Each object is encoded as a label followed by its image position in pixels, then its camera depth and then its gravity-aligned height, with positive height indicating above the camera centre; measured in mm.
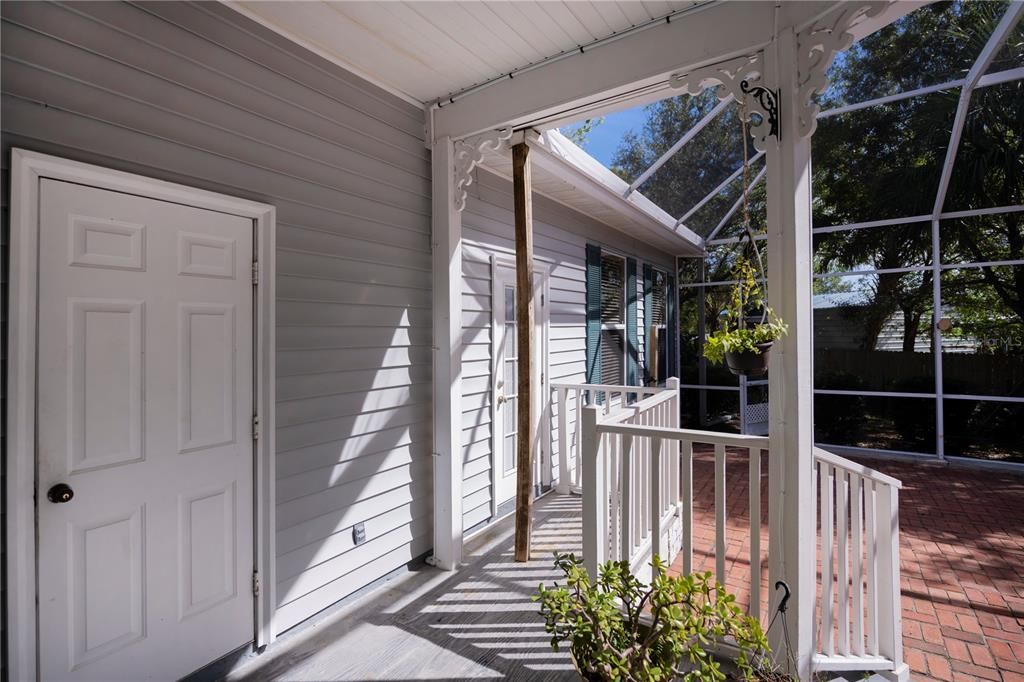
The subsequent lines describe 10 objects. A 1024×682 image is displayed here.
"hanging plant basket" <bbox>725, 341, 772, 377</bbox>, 2221 -69
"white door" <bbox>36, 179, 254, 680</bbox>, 1748 -344
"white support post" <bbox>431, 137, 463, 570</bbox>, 3240 -103
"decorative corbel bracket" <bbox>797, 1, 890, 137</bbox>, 1979 +1214
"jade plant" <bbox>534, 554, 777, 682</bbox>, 1311 -786
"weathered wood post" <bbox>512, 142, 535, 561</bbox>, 3268 +151
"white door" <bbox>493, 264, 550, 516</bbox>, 4160 -314
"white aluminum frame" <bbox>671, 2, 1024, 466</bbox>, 3932 +1771
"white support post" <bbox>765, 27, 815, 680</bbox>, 2094 -89
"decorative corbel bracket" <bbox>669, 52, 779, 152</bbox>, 2133 +1195
